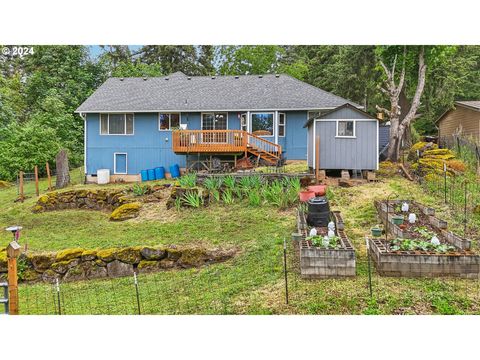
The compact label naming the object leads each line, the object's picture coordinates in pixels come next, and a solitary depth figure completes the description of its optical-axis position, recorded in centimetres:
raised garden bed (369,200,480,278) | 467
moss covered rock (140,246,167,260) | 564
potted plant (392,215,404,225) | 572
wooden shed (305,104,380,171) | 806
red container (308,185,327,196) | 717
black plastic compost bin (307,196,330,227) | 600
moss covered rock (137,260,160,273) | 559
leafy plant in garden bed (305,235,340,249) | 496
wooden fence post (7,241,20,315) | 459
